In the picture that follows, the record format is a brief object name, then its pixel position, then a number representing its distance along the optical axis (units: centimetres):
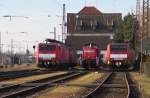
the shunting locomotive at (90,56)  6462
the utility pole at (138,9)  6831
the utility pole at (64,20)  7938
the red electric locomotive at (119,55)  5741
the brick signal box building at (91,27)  13200
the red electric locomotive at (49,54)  5719
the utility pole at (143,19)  5108
